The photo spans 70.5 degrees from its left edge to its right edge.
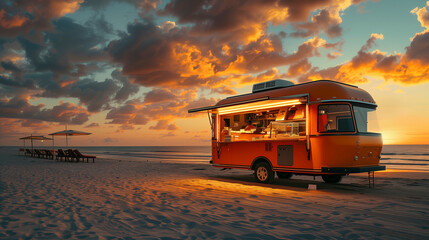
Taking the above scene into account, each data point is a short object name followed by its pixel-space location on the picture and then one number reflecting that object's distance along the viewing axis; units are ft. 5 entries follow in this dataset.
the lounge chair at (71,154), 79.15
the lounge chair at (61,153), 83.16
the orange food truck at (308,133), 30.01
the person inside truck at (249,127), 42.66
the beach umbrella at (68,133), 94.53
